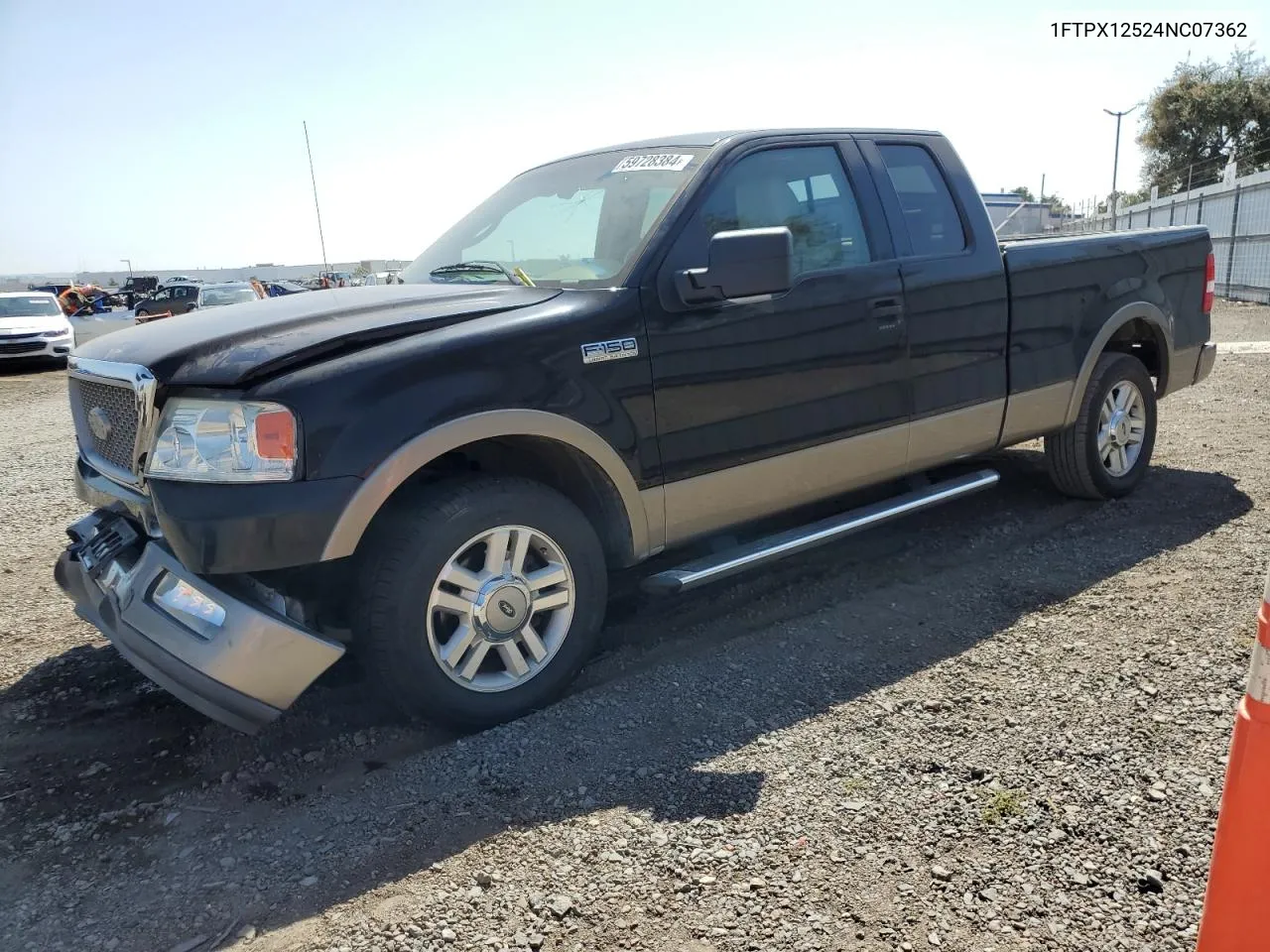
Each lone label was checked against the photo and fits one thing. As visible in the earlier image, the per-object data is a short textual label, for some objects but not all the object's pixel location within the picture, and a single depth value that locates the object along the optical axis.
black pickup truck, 2.78
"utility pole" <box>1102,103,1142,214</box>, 35.17
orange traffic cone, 1.67
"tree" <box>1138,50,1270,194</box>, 39.94
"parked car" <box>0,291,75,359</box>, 16.80
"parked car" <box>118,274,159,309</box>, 41.43
